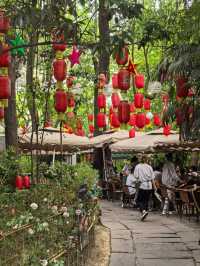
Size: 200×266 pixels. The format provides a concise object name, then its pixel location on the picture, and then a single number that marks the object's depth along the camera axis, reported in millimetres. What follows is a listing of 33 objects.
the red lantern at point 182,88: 8055
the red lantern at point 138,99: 11141
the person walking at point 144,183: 15031
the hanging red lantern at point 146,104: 15328
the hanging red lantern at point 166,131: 17267
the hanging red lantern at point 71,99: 11998
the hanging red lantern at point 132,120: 18236
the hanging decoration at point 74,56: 8828
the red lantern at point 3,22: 6602
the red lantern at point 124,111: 7855
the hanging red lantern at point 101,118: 15750
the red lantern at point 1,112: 7781
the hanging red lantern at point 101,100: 13094
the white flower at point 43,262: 5327
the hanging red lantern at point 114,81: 9940
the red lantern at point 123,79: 7723
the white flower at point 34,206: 5988
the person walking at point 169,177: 16141
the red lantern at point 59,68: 7664
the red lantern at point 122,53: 5992
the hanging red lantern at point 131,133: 20406
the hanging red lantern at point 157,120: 20295
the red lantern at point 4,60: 7156
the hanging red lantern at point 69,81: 12227
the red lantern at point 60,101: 7735
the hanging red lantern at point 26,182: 8890
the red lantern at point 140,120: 11277
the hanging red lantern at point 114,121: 14710
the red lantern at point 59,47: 7628
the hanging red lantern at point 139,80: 10020
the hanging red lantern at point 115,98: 11270
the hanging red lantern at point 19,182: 9008
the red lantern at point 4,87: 6941
